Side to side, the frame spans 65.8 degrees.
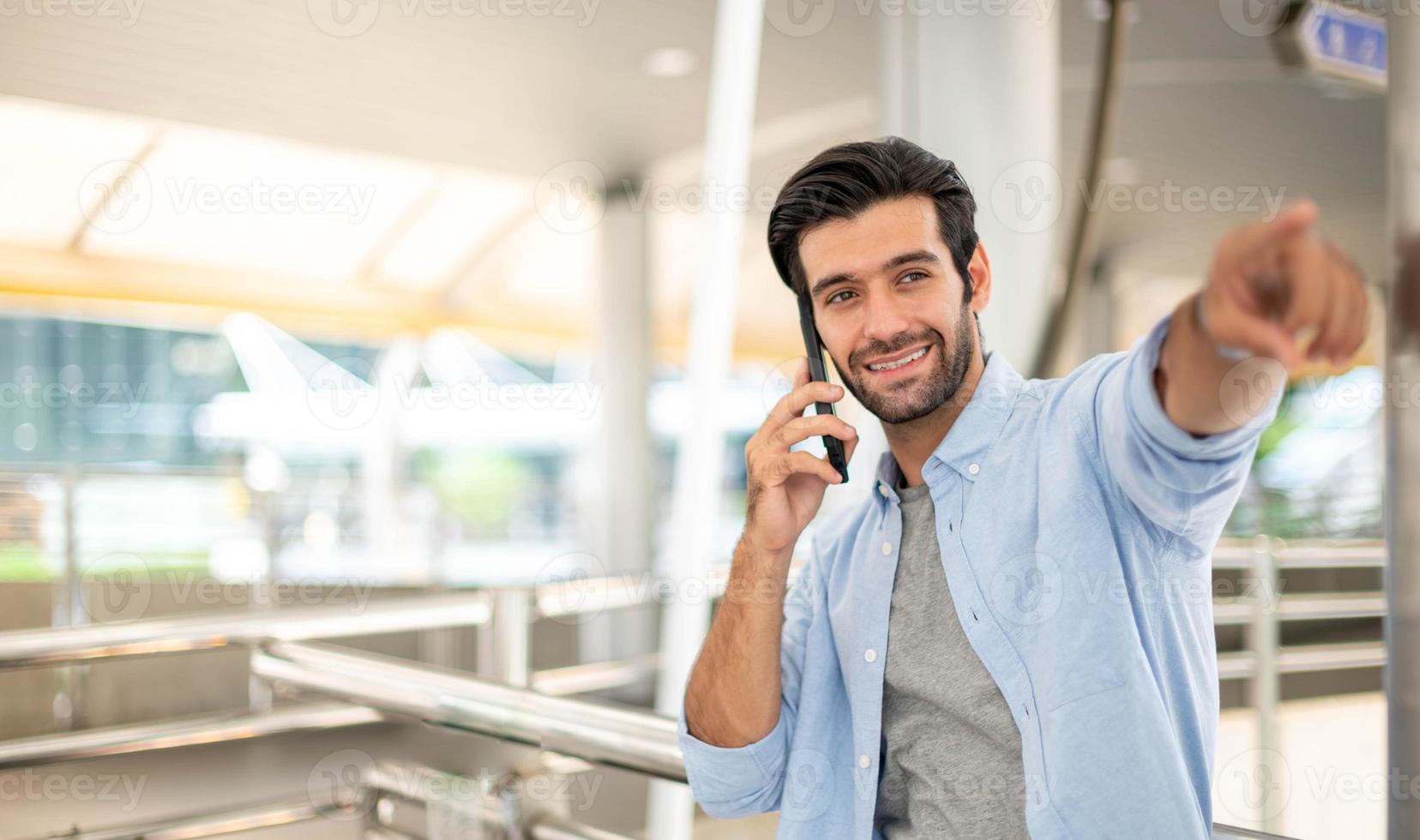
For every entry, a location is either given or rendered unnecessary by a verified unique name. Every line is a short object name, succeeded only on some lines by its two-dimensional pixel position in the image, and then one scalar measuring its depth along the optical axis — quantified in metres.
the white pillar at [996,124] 2.15
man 0.99
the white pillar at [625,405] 7.68
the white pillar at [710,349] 2.67
